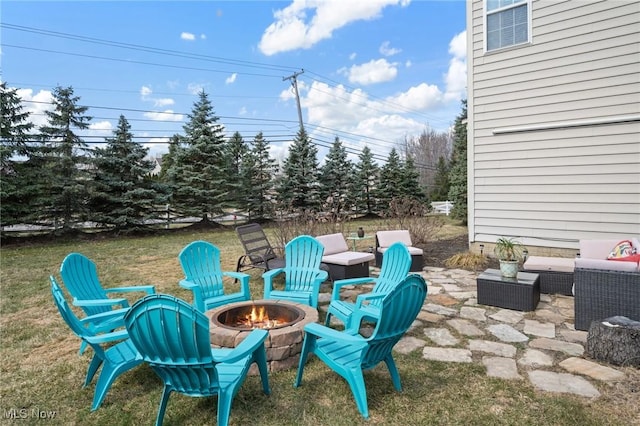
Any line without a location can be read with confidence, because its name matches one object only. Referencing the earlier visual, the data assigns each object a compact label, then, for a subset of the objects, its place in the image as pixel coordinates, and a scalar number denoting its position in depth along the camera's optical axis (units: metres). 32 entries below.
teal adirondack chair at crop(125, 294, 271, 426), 1.82
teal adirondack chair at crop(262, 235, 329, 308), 3.79
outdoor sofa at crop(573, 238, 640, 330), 3.13
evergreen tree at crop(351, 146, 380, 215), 18.33
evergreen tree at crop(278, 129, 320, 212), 16.28
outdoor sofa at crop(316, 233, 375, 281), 5.28
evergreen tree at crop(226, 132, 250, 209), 14.77
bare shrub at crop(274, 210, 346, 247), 7.16
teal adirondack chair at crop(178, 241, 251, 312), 3.60
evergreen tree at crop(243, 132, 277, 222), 15.29
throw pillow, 3.96
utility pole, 18.14
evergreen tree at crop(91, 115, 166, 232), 11.52
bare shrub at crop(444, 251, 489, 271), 6.05
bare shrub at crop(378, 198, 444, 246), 8.35
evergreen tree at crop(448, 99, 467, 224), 13.24
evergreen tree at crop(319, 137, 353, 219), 17.54
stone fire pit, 2.67
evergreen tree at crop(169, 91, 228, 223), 13.51
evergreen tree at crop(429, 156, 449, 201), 23.17
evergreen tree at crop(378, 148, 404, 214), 18.38
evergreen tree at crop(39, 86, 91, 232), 10.68
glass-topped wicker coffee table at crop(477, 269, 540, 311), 3.95
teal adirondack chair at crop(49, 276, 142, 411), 2.29
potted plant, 4.13
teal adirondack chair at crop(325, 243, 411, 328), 3.16
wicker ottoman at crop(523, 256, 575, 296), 4.45
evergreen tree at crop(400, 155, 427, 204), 18.44
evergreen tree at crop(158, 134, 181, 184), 13.38
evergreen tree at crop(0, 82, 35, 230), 9.93
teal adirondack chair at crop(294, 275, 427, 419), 2.15
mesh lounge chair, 5.52
